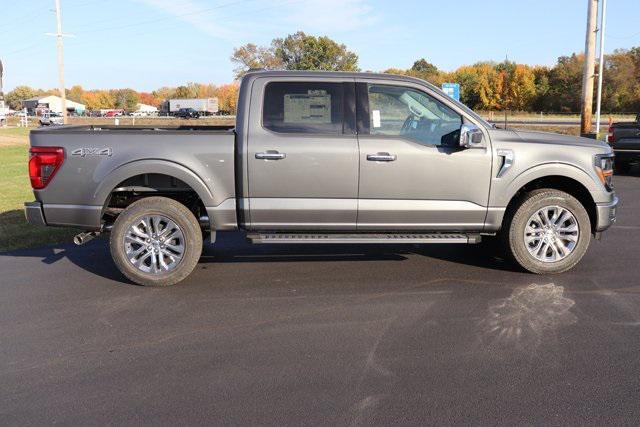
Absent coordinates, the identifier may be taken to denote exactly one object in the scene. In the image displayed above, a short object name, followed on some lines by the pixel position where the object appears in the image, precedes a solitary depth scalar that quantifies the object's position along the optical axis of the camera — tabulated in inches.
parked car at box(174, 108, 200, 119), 3004.4
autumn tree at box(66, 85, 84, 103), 6344.5
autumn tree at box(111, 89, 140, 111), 5522.6
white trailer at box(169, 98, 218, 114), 3563.0
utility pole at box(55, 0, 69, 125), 1520.7
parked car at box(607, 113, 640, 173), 543.2
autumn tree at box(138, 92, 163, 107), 6546.3
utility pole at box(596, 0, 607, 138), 816.3
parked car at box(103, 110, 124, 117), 3848.4
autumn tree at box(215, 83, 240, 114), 4025.6
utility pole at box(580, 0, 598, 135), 695.1
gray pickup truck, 217.5
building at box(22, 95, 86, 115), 4484.3
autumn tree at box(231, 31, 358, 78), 2281.0
